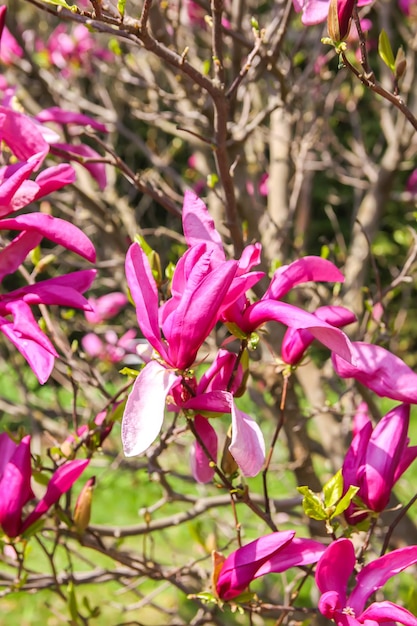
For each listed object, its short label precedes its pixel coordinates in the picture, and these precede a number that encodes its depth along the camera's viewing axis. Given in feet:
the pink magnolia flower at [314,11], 4.02
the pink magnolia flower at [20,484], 4.03
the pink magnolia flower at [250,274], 3.81
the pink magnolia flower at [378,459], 3.90
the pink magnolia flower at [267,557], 3.82
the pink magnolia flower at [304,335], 3.94
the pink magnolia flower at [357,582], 3.72
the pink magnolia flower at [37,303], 3.75
